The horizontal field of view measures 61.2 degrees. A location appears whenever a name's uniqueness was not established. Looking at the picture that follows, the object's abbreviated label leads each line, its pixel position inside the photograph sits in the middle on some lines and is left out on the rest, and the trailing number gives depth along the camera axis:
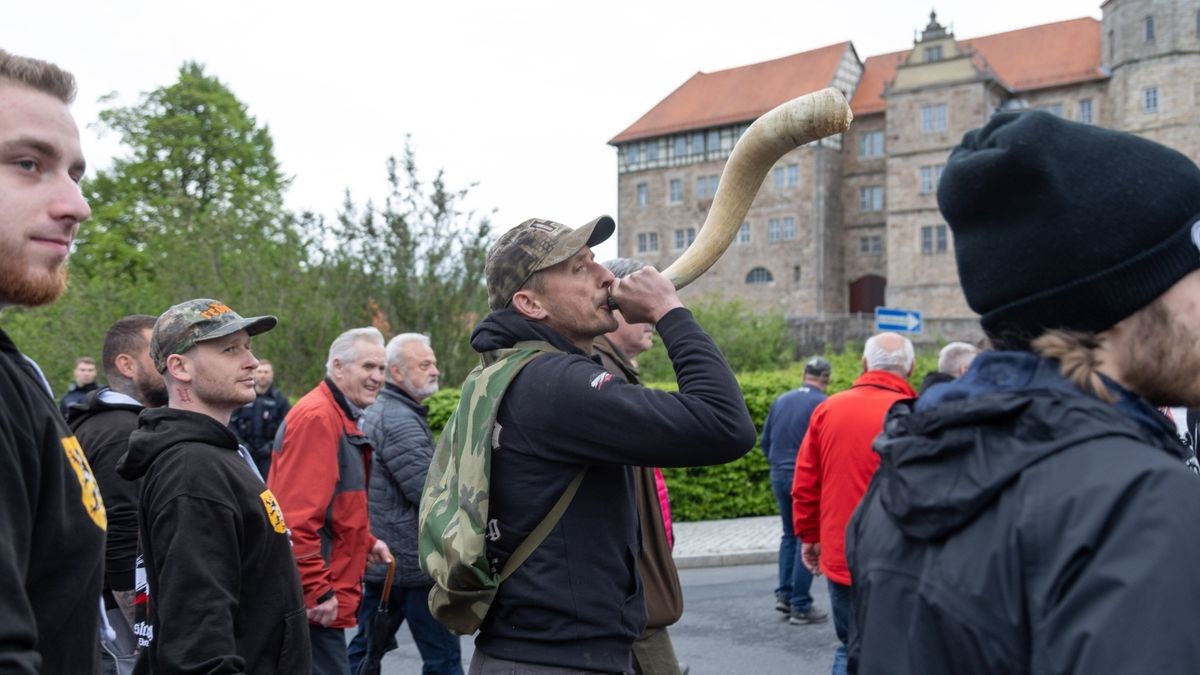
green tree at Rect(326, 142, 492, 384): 16.34
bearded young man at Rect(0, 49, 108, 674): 1.64
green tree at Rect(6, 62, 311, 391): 17.56
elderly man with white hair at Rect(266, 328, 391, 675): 4.64
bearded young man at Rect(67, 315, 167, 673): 4.07
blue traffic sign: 14.15
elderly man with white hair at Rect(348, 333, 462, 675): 5.55
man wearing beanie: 1.22
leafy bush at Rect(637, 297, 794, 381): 35.88
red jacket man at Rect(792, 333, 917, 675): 5.88
